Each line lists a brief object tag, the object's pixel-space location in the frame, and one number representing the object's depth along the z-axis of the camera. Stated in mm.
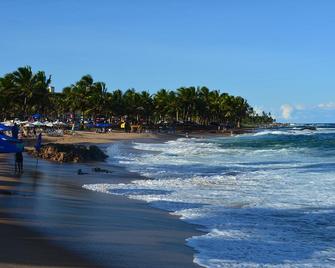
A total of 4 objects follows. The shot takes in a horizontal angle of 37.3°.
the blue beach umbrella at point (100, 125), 75938
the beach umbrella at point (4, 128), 37162
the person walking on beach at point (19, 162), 18214
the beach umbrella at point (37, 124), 53475
